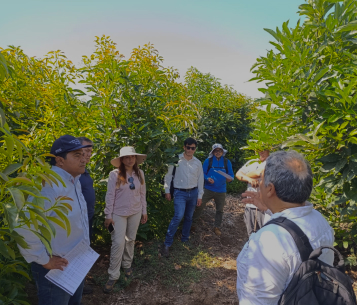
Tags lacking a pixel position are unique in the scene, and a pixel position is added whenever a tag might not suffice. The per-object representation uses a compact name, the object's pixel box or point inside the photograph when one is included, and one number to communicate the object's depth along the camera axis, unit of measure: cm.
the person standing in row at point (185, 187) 450
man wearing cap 181
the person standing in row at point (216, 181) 554
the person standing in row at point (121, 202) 344
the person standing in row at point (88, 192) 318
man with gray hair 119
